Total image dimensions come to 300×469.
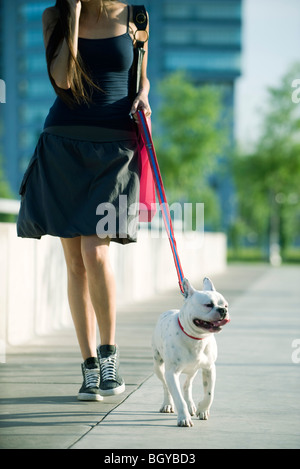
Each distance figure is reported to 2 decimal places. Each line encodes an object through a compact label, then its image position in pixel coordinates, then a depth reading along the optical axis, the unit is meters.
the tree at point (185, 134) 38.81
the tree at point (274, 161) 38.66
